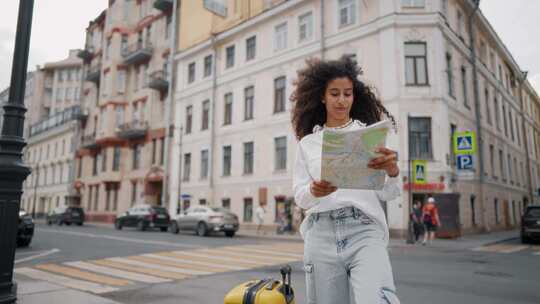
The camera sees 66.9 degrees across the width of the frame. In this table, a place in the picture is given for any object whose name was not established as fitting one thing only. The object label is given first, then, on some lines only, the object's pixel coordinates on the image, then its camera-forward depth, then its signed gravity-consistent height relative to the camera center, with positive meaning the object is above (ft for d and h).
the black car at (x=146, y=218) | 84.99 -1.99
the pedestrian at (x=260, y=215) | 78.64 -0.96
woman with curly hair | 7.20 -0.21
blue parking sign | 62.75 +7.92
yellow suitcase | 8.09 -1.67
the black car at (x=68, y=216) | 113.80 -2.44
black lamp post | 13.62 +1.64
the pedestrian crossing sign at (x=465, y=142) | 62.54 +10.85
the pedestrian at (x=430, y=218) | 56.49 -0.73
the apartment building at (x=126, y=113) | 119.44 +30.20
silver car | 67.59 -1.90
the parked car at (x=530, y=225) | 57.67 -1.48
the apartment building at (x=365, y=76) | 67.92 +23.96
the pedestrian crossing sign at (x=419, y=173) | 58.70 +5.64
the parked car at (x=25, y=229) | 44.57 -2.46
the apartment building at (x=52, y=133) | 165.48 +32.27
